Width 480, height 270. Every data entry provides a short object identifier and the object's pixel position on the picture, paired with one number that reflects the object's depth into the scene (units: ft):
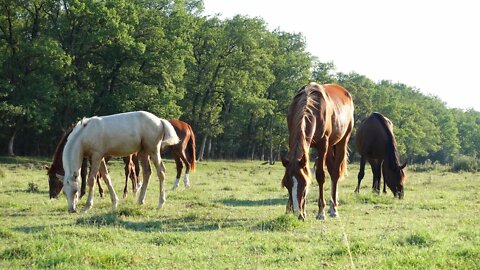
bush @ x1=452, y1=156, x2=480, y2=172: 118.01
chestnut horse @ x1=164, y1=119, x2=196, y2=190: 61.05
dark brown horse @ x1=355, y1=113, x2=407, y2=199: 49.37
